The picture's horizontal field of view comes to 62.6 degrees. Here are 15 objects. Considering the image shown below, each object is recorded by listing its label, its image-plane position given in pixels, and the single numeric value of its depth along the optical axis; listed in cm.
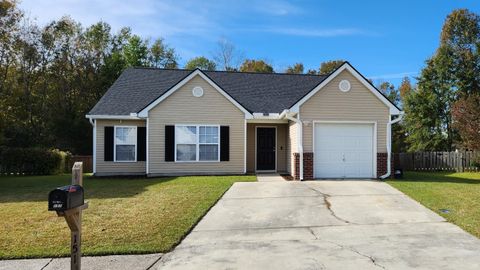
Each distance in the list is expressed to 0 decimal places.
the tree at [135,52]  3709
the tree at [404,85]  4047
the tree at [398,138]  3653
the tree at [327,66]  4206
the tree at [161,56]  4081
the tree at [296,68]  4388
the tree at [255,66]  4103
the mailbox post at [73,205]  385
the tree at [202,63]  4238
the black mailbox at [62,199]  382
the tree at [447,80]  2933
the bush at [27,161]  1869
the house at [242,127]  1486
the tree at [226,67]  4138
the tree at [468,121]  2145
